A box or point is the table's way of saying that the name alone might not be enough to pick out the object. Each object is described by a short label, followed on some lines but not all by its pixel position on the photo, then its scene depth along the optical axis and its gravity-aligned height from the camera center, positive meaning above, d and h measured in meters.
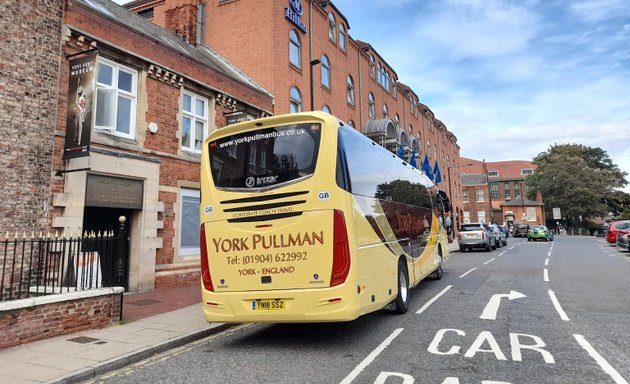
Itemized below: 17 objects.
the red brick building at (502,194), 80.69 +7.95
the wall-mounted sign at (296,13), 20.67 +11.21
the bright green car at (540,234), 41.47 -0.27
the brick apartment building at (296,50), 19.58 +10.04
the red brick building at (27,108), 8.78 +2.81
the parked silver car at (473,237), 26.66 -0.34
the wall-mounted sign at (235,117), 15.01 +4.23
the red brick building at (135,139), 9.67 +2.59
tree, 66.69 +7.60
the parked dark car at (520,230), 58.54 +0.20
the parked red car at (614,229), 29.07 +0.13
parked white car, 31.12 -0.43
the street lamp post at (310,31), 22.48 +11.10
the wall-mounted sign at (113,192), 10.34 +1.12
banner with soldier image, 9.25 +2.91
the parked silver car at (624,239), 23.89 -0.48
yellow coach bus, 5.94 +0.13
